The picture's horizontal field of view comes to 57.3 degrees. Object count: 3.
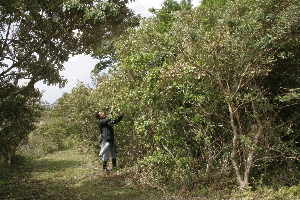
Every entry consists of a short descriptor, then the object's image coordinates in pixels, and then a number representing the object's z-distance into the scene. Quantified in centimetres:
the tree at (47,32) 702
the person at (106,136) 823
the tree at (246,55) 613
